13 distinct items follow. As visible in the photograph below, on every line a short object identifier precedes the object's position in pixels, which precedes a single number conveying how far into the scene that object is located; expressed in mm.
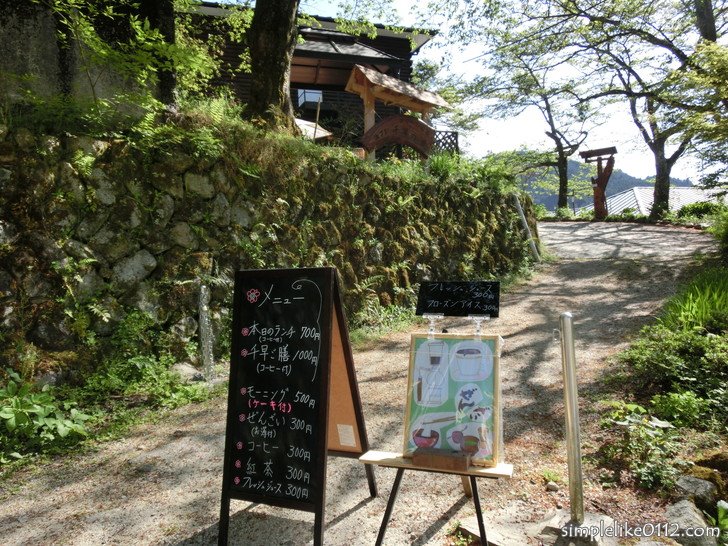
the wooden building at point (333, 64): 15492
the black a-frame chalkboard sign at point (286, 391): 2898
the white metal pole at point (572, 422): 2928
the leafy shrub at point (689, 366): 4539
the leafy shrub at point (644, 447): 3422
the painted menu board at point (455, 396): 2898
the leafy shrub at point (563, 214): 22212
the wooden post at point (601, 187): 21239
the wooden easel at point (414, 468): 2721
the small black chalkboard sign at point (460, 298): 3199
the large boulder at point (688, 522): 2844
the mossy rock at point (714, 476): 3232
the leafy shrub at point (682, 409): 4133
